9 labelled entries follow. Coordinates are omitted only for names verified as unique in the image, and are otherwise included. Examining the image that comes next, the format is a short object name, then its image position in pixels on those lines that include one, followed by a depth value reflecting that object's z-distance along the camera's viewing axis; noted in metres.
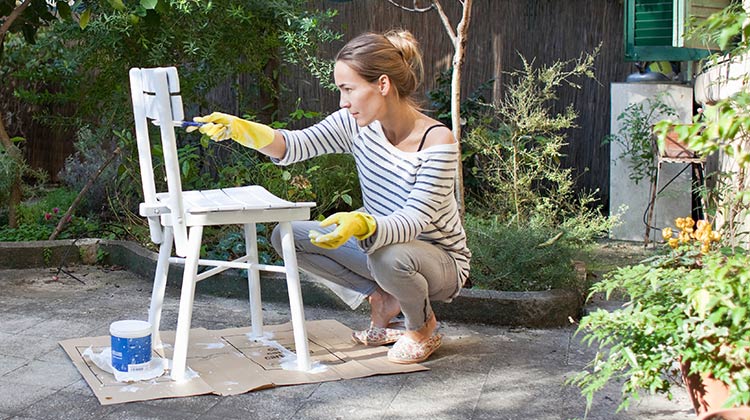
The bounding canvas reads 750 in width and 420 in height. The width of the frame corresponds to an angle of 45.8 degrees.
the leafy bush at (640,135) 5.00
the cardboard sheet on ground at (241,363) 2.76
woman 2.92
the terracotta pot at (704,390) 1.98
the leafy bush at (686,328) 1.83
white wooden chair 2.72
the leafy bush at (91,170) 4.91
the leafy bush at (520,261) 3.70
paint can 2.80
